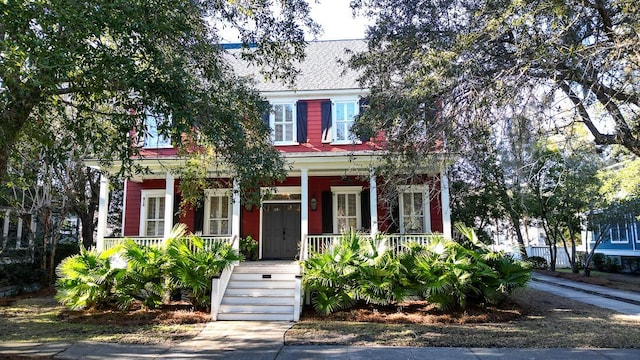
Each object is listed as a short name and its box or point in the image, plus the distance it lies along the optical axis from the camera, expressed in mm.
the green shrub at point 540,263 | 25062
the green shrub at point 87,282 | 9914
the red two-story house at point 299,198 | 14289
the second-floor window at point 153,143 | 12952
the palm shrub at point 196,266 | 9797
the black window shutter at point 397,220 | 13877
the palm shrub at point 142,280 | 9945
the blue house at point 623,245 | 22297
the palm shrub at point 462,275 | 9609
